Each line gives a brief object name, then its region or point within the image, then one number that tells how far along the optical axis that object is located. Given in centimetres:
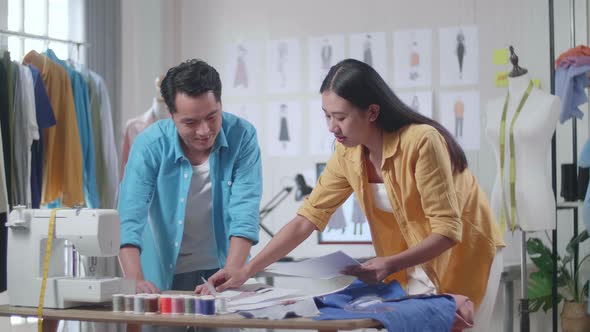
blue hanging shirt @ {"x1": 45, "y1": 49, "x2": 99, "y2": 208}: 505
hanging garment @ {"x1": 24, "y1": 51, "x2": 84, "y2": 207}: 481
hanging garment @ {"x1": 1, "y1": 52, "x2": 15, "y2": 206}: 446
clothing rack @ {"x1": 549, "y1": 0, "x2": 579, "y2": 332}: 476
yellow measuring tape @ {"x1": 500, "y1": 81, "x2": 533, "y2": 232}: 474
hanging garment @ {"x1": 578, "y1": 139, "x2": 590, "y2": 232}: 473
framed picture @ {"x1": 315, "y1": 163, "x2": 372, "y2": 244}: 567
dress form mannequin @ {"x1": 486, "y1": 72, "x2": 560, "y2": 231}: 471
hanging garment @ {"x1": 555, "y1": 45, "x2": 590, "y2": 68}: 491
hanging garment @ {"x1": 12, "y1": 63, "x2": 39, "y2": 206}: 449
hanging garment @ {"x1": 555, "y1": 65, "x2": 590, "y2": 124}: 495
